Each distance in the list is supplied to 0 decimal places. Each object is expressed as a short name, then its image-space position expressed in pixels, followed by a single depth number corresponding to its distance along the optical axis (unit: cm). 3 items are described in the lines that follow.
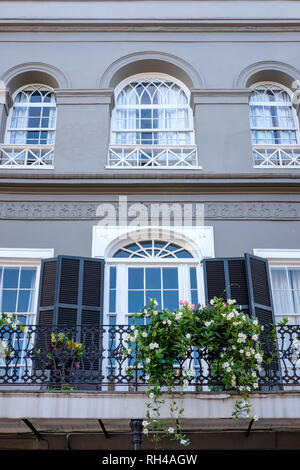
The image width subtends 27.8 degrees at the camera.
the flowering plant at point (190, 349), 756
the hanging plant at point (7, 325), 803
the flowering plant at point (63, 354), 804
